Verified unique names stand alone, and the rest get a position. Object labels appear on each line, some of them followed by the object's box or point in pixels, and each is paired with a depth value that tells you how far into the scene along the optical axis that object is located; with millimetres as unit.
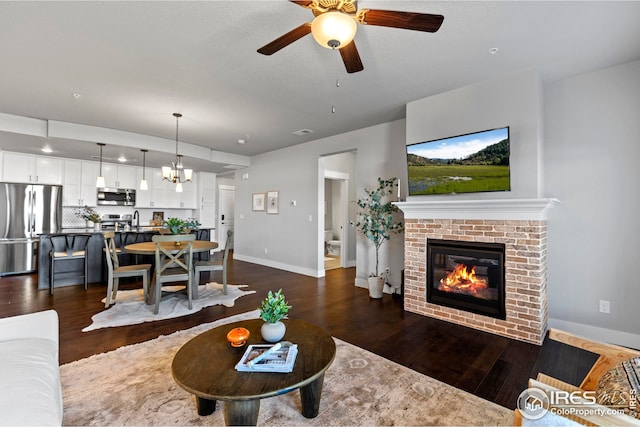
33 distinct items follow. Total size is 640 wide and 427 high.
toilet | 8055
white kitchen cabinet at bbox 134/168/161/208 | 7316
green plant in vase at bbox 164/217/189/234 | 3941
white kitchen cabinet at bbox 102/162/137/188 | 6879
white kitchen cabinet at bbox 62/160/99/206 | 6367
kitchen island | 4625
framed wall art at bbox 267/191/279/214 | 6414
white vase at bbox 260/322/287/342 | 1785
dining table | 3645
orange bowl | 1736
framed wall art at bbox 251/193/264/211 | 6801
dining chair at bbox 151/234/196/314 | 3439
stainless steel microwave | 6796
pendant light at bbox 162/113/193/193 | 4392
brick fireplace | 2754
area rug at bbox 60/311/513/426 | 1688
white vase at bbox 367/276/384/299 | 4137
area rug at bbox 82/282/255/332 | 3215
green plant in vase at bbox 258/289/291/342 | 1787
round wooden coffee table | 1345
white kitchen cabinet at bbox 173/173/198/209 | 7984
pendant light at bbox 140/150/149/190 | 4969
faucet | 6991
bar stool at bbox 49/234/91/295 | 4461
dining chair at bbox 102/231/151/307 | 3648
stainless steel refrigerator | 5434
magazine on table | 1490
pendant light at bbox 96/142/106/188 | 4738
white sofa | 1067
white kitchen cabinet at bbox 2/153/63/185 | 5695
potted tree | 4156
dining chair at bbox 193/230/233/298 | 3986
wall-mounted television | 2949
